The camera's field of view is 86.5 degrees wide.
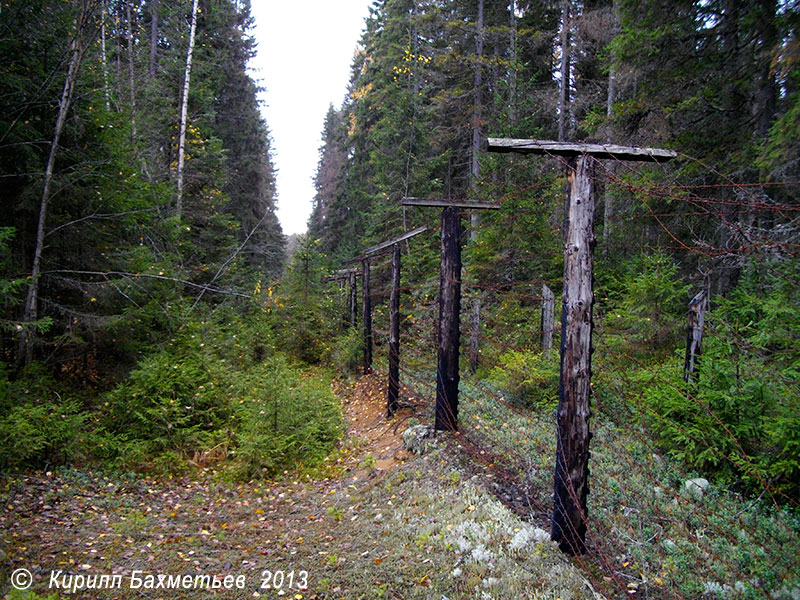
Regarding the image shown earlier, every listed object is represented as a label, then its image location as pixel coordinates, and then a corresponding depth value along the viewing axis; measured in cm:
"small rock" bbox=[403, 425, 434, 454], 681
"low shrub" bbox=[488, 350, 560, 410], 844
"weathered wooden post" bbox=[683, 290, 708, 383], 664
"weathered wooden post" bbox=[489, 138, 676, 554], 389
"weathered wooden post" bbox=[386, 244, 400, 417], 927
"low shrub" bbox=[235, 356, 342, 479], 742
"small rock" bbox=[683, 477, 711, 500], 490
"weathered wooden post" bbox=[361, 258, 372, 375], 1233
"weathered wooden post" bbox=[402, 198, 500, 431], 697
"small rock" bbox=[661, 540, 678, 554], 395
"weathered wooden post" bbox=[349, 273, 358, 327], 1611
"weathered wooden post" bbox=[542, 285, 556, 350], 1067
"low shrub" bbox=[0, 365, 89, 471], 600
